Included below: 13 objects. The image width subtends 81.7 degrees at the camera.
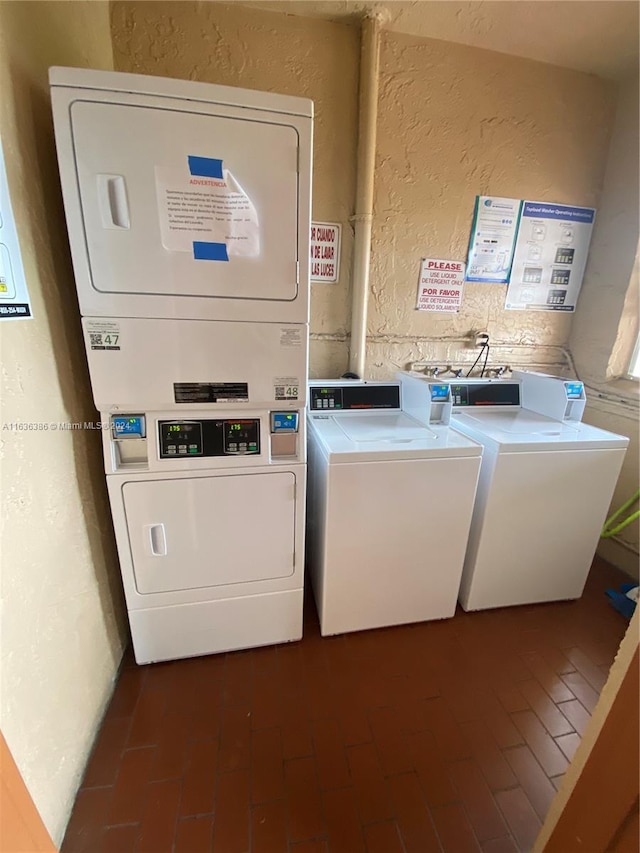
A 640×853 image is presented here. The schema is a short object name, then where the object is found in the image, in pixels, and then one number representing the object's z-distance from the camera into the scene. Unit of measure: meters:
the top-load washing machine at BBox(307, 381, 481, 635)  1.53
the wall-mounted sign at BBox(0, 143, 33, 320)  0.92
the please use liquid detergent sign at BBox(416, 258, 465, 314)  2.20
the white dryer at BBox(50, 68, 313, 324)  1.03
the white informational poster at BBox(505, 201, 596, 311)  2.26
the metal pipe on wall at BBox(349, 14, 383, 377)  1.79
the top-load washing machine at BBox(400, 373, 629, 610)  1.71
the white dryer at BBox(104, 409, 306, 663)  1.33
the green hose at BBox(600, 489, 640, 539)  2.08
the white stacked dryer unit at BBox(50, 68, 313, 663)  1.06
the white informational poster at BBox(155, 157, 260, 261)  1.10
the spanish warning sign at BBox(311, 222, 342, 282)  2.03
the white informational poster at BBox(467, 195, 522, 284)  2.17
